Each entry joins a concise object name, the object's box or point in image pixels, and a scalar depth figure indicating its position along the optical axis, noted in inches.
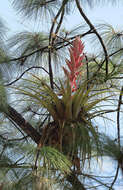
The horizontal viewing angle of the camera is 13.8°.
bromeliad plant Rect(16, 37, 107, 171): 106.7
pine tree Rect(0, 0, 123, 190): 102.8
